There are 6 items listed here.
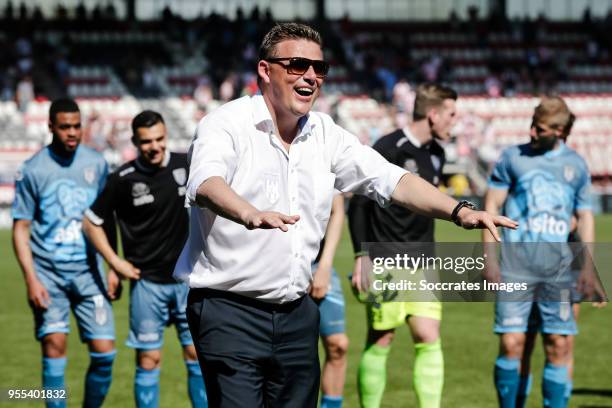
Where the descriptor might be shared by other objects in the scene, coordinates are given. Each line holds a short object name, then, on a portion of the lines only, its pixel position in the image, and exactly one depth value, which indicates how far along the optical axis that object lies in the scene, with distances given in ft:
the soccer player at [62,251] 45.52
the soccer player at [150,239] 44.88
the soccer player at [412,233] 43.93
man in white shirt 27.27
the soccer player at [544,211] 45.16
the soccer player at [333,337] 46.09
